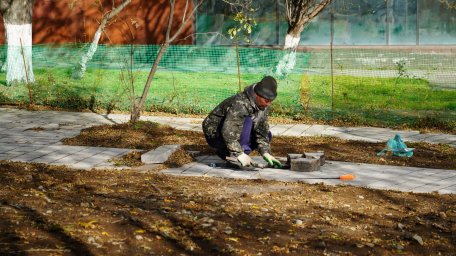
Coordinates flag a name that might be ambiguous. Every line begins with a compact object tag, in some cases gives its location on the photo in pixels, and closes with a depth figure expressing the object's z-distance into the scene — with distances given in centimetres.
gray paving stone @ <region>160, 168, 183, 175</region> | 1021
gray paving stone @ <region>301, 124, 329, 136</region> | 1380
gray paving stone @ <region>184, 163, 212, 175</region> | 1034
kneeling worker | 993
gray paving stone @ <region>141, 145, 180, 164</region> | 1080
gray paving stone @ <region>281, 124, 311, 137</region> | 1371
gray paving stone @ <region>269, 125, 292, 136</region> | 1377
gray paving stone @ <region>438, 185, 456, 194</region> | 936
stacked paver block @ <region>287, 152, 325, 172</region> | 1025
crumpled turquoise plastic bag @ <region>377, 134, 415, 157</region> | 1166
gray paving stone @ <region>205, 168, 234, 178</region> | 1011
